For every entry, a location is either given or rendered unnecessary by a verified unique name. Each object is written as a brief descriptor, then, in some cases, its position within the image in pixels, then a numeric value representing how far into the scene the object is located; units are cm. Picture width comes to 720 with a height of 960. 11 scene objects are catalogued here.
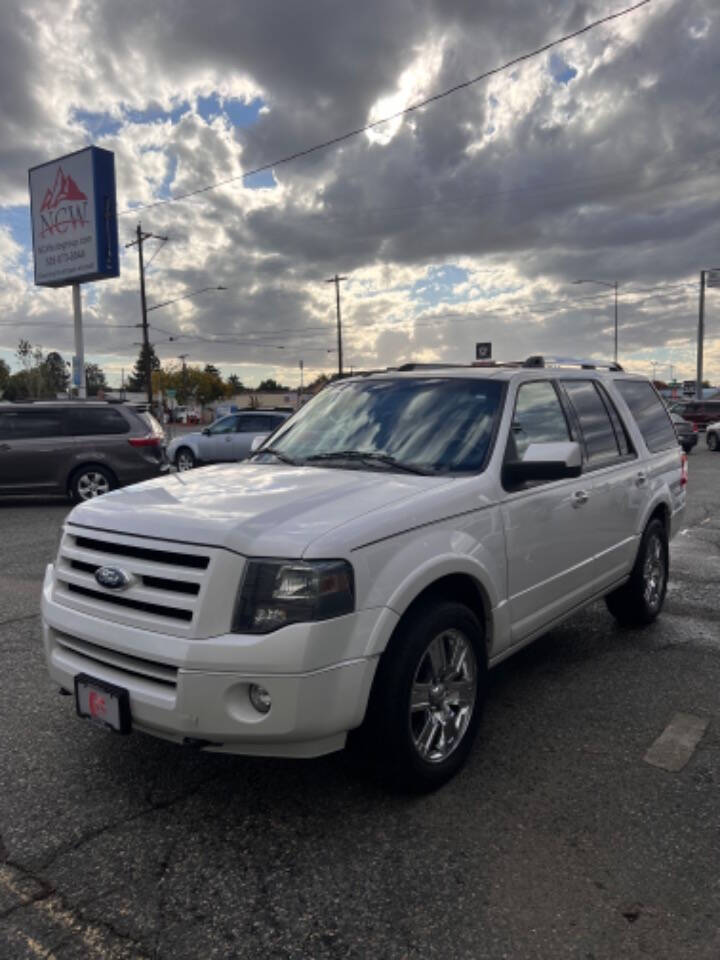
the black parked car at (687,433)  2317
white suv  265
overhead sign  2409
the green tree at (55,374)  9742
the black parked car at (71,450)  1198
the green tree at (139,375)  14215
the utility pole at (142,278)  3434
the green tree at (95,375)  13150
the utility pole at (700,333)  4375
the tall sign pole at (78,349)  2484
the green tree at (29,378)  9050
